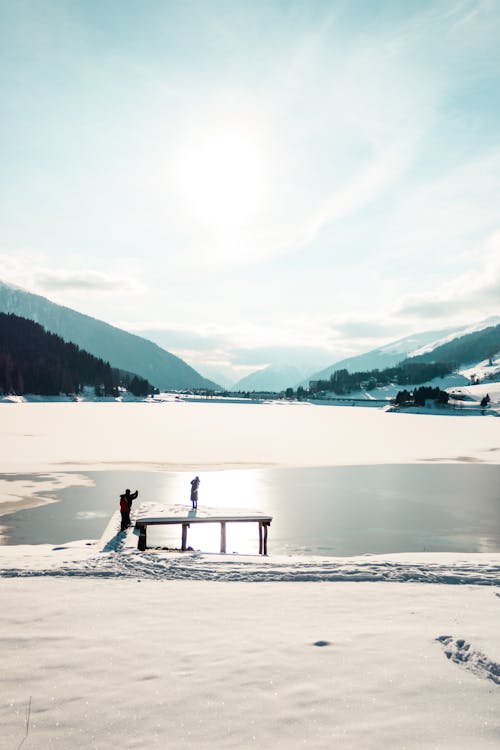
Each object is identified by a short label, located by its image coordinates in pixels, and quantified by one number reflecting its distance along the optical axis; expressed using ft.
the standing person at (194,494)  94.32
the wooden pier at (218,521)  70.74
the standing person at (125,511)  73.56
